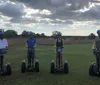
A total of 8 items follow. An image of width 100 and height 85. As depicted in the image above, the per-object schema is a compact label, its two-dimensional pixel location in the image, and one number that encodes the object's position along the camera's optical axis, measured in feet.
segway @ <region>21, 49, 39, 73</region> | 19.17
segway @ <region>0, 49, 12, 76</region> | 17.77
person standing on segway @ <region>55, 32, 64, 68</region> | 18.95
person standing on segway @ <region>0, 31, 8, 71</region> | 17.76
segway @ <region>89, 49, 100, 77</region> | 17.10
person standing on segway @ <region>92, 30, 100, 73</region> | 17.13
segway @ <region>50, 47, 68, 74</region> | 18.69
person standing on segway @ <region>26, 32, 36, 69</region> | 19.39
